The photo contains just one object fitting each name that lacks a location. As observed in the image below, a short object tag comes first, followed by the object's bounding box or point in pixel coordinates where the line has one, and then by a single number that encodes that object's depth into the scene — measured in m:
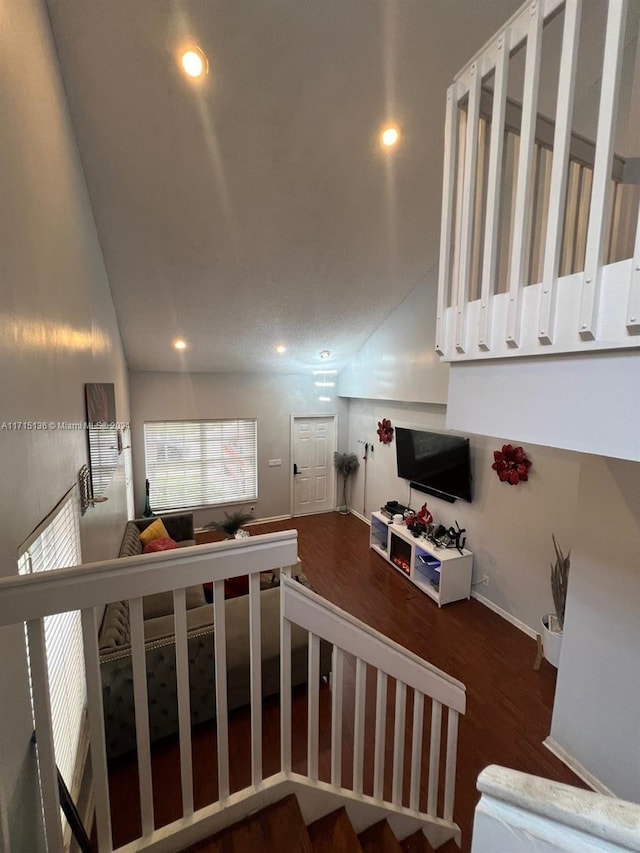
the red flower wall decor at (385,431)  5.76
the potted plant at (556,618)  3.04
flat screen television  4.21
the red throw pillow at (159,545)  3.76
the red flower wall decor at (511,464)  3.56
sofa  2.07
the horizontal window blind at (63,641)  1.34
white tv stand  4.00
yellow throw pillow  4.26
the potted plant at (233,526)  4.64
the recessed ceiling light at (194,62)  1.90
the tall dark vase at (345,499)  7.01
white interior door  6.76
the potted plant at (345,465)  6.80
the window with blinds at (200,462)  5.78
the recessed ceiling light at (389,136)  2.49
